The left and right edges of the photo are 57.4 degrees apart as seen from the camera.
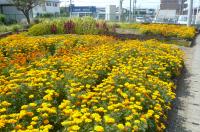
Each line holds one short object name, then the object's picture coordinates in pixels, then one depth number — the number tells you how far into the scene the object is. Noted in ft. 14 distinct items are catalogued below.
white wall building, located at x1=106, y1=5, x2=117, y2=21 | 96.78
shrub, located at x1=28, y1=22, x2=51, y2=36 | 30.08
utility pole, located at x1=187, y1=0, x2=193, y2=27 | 43.62
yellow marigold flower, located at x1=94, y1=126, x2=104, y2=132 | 6.74
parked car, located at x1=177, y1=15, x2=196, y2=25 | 79.13
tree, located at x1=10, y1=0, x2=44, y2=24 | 60.24
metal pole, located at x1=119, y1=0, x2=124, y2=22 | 89.11
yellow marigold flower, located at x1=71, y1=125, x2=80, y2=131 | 6.84
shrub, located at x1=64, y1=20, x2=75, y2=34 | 30.65
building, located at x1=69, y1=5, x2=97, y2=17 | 112.59
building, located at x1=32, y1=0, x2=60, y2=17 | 110.15
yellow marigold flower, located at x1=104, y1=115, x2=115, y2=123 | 7.26
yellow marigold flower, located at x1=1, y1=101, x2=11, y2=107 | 8.46
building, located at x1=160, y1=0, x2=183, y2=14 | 208.72
